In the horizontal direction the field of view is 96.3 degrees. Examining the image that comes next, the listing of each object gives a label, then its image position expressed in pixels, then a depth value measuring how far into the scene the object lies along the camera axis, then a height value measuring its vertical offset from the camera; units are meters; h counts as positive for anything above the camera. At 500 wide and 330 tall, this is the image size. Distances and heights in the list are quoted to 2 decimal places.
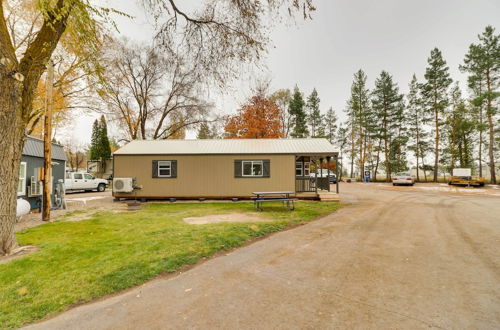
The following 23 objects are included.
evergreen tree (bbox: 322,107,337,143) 40.44 +8.64
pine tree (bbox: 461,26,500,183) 20.92 +9.27
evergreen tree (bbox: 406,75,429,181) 28.56 +5.97
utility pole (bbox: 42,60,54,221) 7.49 +0.73
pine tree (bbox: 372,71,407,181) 30.12 +7.48
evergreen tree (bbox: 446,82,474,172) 24.70 +4.50
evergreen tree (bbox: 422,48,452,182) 25.38 +9.61
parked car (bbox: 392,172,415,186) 21.95 -0.81
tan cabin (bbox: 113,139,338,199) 12.92 +0.05
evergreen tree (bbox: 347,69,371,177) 32.73 +8.07
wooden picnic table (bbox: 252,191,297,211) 9.37 -1.20
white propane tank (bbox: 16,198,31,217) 7.43 -1.14
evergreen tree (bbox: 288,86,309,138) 33.62 +8.64
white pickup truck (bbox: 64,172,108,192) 16.90 -0.70
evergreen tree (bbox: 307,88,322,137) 38.41 +10.22
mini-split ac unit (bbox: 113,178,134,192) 12.45 -0.66
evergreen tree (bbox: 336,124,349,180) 38.52 +5.83
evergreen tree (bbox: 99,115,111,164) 36.79 +4.53
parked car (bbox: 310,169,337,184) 25.89 -0.78
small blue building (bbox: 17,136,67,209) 9.02 +0.08
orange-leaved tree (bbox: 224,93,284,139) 25.83 +5.99
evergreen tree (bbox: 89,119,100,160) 37.62 +6.44
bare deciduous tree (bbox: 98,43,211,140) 20.53 +7.07
